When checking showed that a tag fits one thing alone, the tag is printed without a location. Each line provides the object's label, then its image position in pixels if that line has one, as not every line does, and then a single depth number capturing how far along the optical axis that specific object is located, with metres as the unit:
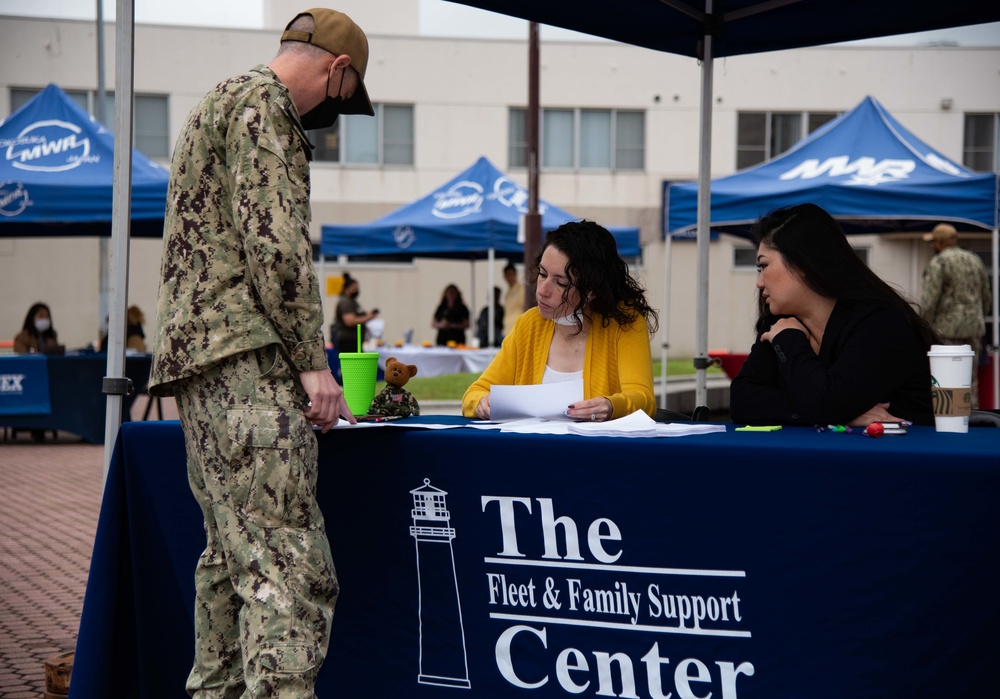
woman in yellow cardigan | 3.91
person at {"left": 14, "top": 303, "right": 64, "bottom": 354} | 12.15
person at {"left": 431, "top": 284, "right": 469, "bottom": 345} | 17.09
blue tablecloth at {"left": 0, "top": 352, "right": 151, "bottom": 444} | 11.05
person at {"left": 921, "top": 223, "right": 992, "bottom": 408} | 10.27
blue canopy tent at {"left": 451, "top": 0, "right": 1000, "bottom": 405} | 4.51
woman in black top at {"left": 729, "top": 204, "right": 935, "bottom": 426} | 3.15
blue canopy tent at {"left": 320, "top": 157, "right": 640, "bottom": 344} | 14.77
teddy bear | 3.47
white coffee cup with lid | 2.89
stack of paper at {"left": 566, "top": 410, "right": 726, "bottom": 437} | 2.98
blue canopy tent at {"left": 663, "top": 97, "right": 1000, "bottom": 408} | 9.40
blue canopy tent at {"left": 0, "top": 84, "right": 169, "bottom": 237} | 10.26
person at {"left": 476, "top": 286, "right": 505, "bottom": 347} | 18.72
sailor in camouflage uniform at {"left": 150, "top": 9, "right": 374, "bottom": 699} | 2.70
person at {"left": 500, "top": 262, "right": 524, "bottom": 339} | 15.04
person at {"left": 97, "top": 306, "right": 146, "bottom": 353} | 13.37
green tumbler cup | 3.42
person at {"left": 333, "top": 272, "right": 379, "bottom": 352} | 15.10
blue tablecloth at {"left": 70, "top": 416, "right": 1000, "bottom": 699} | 2.60
